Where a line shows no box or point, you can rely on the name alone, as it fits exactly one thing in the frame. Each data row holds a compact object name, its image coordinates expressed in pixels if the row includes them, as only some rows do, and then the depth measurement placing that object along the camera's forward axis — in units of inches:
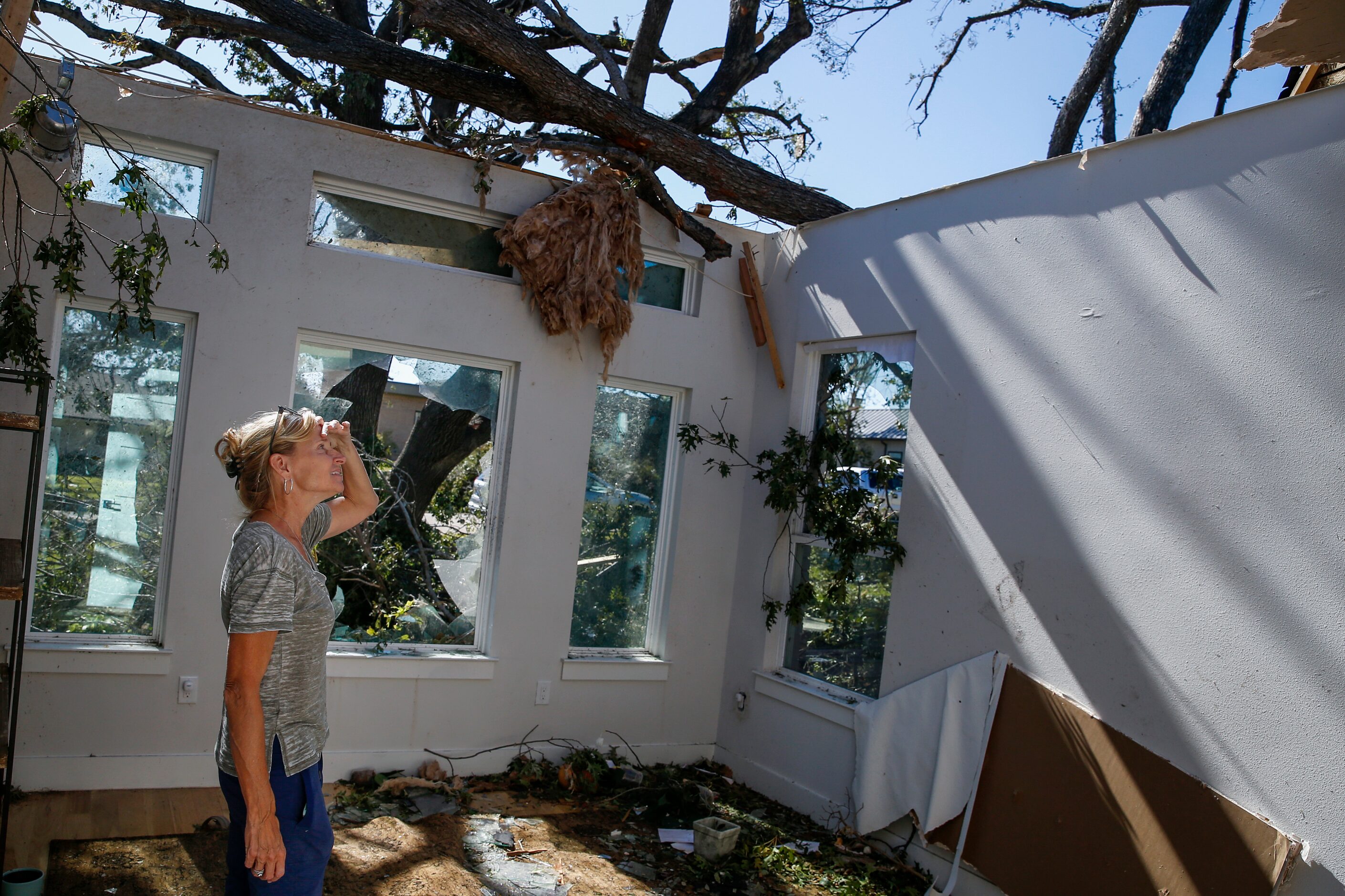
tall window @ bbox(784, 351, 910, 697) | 177.8
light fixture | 138.2
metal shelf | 119.6
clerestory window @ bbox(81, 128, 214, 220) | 159.0
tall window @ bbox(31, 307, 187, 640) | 159.3
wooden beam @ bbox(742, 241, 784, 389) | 206.5
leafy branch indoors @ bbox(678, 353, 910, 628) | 177.6
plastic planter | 159.0
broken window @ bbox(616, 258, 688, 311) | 207.6
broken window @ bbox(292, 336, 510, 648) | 180.7
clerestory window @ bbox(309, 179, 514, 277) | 177.2
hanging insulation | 184.4
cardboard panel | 114.8
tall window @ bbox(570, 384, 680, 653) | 204.1
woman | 73.8
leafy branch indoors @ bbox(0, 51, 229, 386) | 118.3
